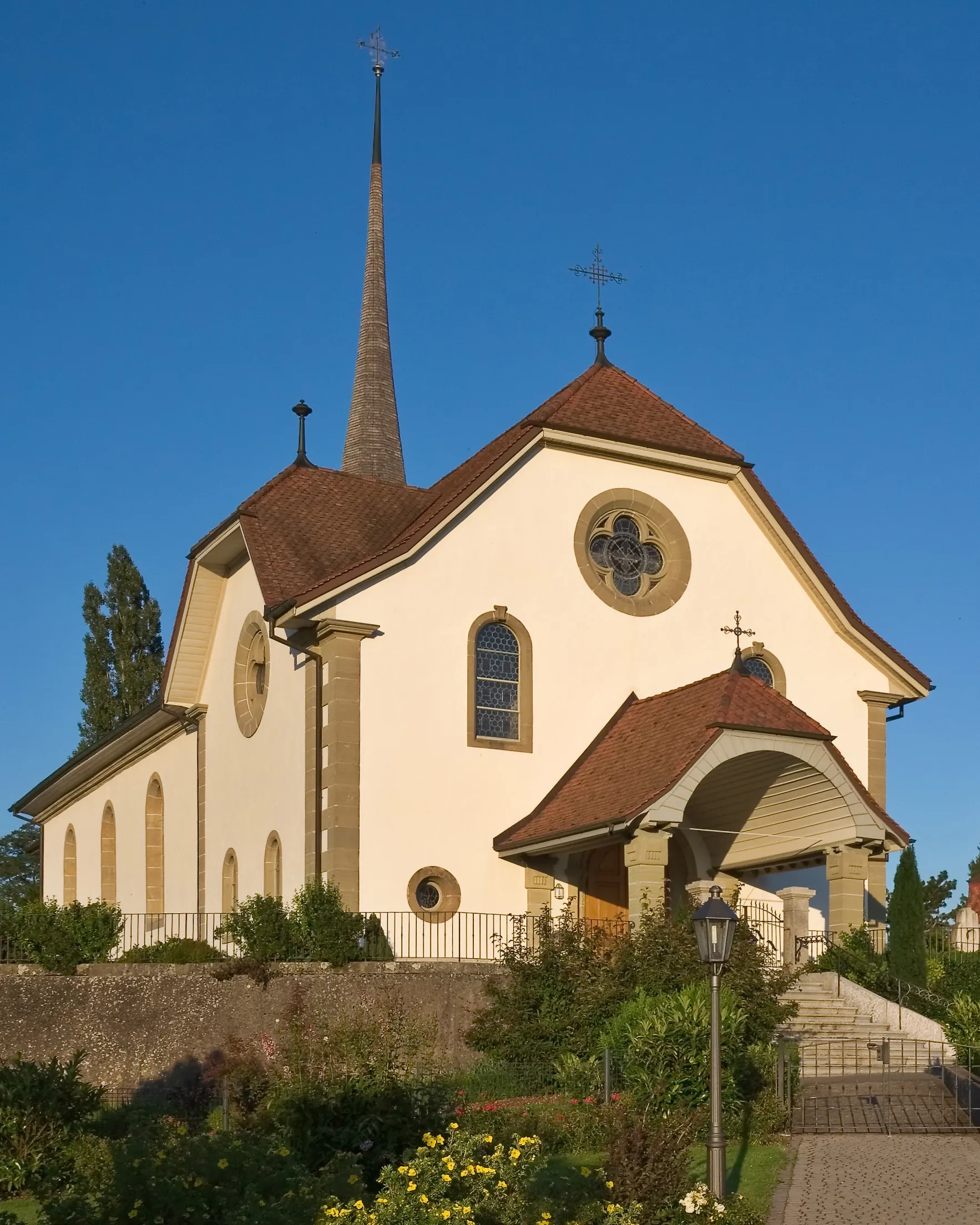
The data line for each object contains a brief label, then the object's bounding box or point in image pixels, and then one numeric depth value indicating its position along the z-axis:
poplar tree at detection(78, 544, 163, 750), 48.69
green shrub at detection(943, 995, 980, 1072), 19.97
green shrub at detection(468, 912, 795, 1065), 20.33
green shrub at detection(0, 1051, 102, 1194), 15.58
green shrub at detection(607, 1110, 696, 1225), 13.08
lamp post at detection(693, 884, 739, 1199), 14.10
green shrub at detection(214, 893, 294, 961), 21.94
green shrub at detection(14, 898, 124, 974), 20.92
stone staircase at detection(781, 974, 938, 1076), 21.06
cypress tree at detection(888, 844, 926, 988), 24.14
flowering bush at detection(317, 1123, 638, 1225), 11.30
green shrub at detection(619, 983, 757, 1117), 17.28
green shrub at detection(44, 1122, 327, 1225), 11.27
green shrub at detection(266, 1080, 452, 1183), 14.24
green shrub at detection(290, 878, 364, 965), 22.03
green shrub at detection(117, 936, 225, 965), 23.20
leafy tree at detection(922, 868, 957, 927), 53.75
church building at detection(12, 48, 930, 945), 24.67
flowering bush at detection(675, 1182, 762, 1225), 12.59
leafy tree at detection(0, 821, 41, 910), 82.88
